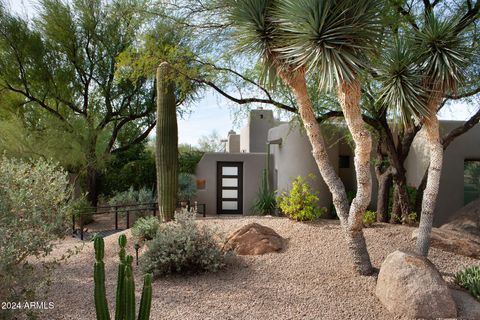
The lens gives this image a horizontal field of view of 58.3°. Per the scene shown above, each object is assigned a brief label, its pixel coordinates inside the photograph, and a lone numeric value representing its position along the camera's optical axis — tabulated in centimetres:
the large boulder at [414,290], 513
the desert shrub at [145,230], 840
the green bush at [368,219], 876
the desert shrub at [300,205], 887
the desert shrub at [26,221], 416
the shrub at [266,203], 1251
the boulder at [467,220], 952
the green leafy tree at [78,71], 1561
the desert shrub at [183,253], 665
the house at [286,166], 1173
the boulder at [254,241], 741
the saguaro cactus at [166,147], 958
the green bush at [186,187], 1452
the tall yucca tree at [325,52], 555
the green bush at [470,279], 561
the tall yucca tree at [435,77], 641
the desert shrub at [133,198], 1435
